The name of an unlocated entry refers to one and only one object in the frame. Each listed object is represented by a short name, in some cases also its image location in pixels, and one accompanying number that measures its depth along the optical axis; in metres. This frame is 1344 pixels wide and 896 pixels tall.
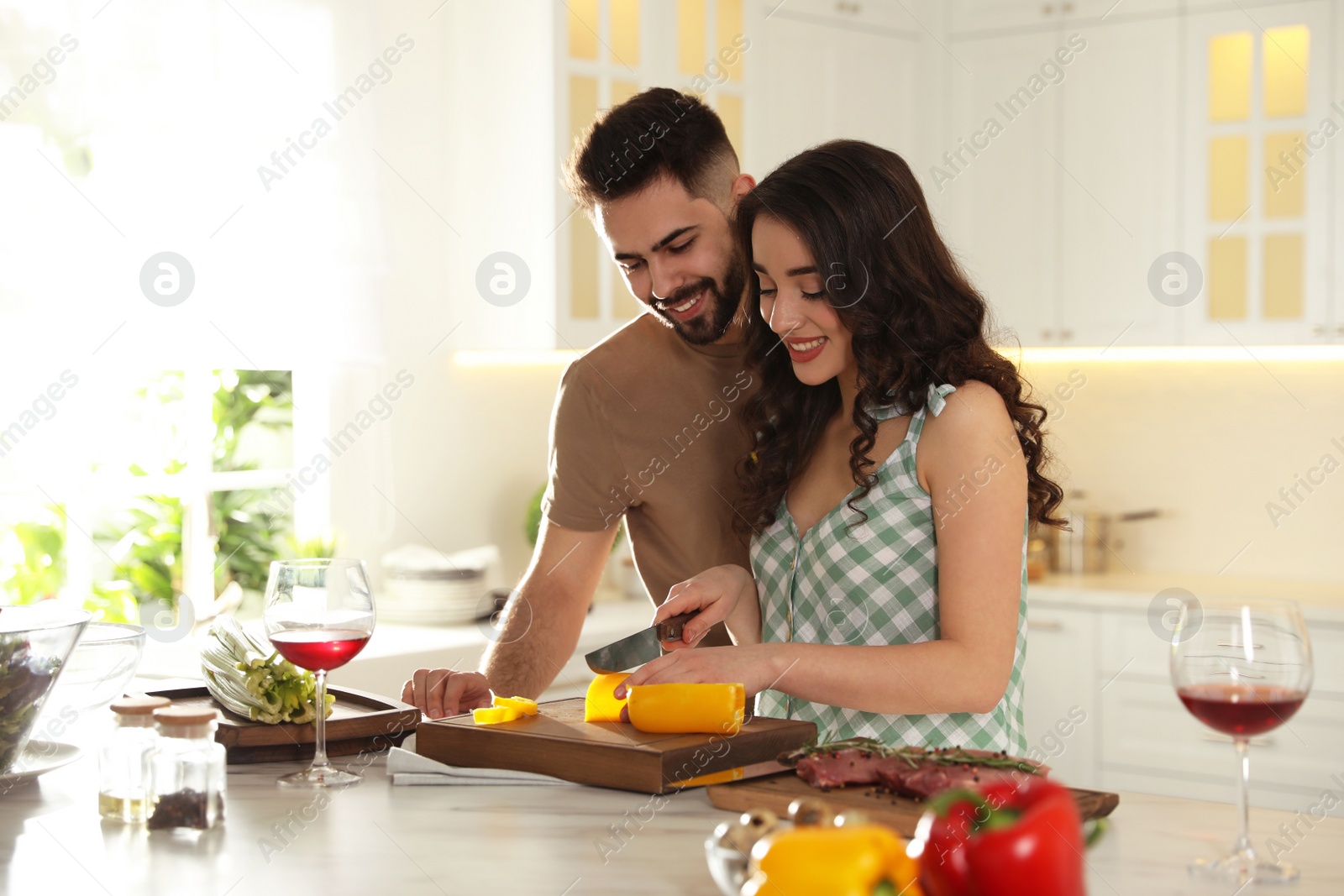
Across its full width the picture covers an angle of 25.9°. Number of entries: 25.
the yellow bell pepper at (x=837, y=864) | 2.09
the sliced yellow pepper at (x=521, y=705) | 2.74
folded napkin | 2.67
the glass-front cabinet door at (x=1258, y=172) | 5.18
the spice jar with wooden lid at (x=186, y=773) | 2.55
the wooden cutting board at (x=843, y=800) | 2.45
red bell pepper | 2.05
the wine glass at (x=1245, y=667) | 2.36
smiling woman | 2.86
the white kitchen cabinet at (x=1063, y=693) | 5.39
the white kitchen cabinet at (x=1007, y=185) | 5.75
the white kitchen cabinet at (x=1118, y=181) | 5.46
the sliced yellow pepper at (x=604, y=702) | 2.74
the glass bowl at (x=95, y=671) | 2.75
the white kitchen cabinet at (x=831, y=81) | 5.61
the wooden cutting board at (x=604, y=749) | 2.61
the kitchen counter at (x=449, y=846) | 2.40
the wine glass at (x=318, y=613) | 2.65
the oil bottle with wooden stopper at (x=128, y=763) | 2.56
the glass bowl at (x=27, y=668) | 2.61
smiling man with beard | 3.34
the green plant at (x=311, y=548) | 4.93
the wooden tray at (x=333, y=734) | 2.80
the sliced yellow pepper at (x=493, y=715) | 2.73
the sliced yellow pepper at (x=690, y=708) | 2.66
